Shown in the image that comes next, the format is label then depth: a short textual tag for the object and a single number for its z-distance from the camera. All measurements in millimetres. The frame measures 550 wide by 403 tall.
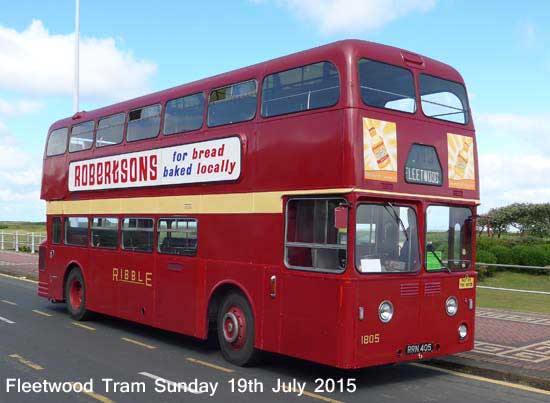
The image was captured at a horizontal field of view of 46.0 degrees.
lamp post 24891
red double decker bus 7785
